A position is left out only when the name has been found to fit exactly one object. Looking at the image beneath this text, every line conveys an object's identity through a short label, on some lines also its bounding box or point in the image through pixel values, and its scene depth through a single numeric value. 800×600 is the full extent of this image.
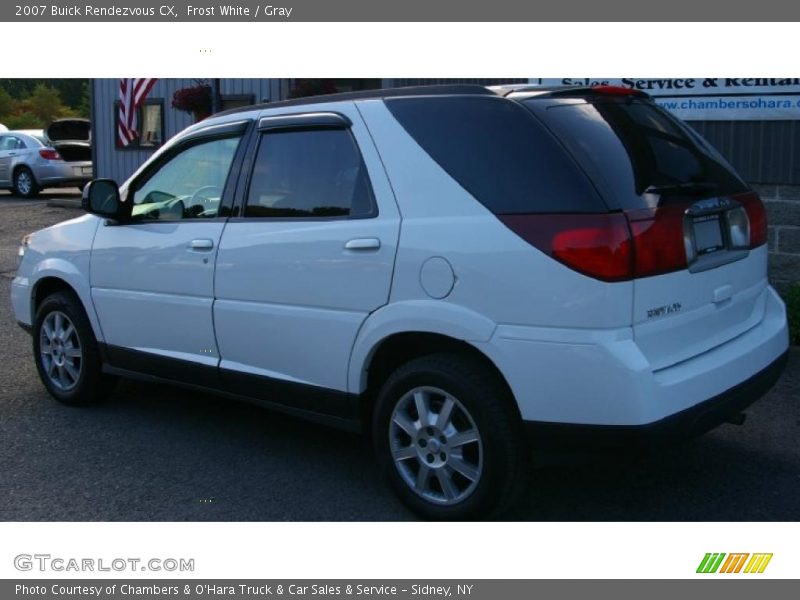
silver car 19.62
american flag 15.71
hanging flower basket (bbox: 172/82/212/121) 13.10
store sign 7.08
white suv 3.50
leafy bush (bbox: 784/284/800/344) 6.86
